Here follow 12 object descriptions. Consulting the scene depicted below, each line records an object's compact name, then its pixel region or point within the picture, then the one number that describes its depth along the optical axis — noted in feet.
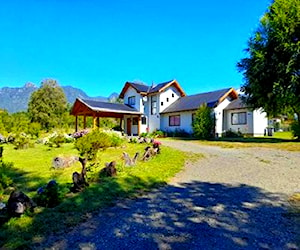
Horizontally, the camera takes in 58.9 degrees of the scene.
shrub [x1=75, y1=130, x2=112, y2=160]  31.01
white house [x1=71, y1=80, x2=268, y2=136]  86.43
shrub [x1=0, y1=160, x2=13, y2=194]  19.90
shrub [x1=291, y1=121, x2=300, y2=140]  64.28
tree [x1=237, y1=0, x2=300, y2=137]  58.65
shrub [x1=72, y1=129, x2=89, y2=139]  61.56
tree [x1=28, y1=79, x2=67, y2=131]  137.49
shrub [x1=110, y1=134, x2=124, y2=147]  50.44
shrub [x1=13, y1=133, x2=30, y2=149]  53.01
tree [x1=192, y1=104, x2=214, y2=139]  78.07
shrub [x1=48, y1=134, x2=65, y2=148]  53.76
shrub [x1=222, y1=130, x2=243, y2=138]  84.64
